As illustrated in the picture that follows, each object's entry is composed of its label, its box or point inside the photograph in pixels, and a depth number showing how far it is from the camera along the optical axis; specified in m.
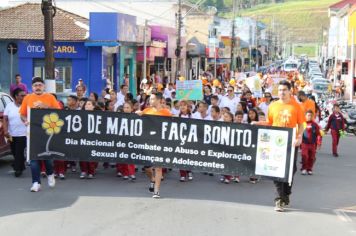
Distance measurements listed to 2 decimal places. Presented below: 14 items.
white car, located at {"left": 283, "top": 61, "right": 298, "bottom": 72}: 80.75
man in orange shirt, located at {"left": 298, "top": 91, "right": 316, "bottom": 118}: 15.97
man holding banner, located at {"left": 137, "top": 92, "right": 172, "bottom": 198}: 10.56
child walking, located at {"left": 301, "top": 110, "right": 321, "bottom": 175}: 14.17
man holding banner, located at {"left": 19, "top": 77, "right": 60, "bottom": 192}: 10.94
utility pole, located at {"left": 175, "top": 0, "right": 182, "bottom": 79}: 40.60
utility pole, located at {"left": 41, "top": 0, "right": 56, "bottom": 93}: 17.05
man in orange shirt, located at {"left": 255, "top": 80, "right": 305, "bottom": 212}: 9.87
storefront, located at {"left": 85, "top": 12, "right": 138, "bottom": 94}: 30.20
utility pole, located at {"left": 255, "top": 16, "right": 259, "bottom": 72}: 102.41
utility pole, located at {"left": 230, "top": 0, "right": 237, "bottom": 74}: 61.24
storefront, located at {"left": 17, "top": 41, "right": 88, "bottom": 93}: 31.22
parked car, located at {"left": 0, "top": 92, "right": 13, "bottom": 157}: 13.36
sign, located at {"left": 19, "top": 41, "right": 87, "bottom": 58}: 31.17
